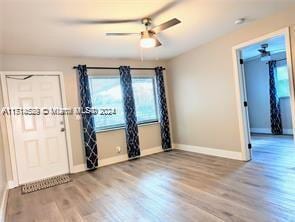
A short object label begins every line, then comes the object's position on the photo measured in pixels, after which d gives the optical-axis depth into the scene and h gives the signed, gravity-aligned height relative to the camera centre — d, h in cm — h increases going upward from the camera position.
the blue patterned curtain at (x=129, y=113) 491 -14
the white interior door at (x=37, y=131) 392 -29
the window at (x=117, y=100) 479 +17
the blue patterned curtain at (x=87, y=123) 441 -25
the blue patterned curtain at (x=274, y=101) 631 -28
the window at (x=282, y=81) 622 +26
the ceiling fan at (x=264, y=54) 516 +92
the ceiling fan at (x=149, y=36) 278 +89
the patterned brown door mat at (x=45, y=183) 359 -117
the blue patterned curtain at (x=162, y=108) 545 -13
